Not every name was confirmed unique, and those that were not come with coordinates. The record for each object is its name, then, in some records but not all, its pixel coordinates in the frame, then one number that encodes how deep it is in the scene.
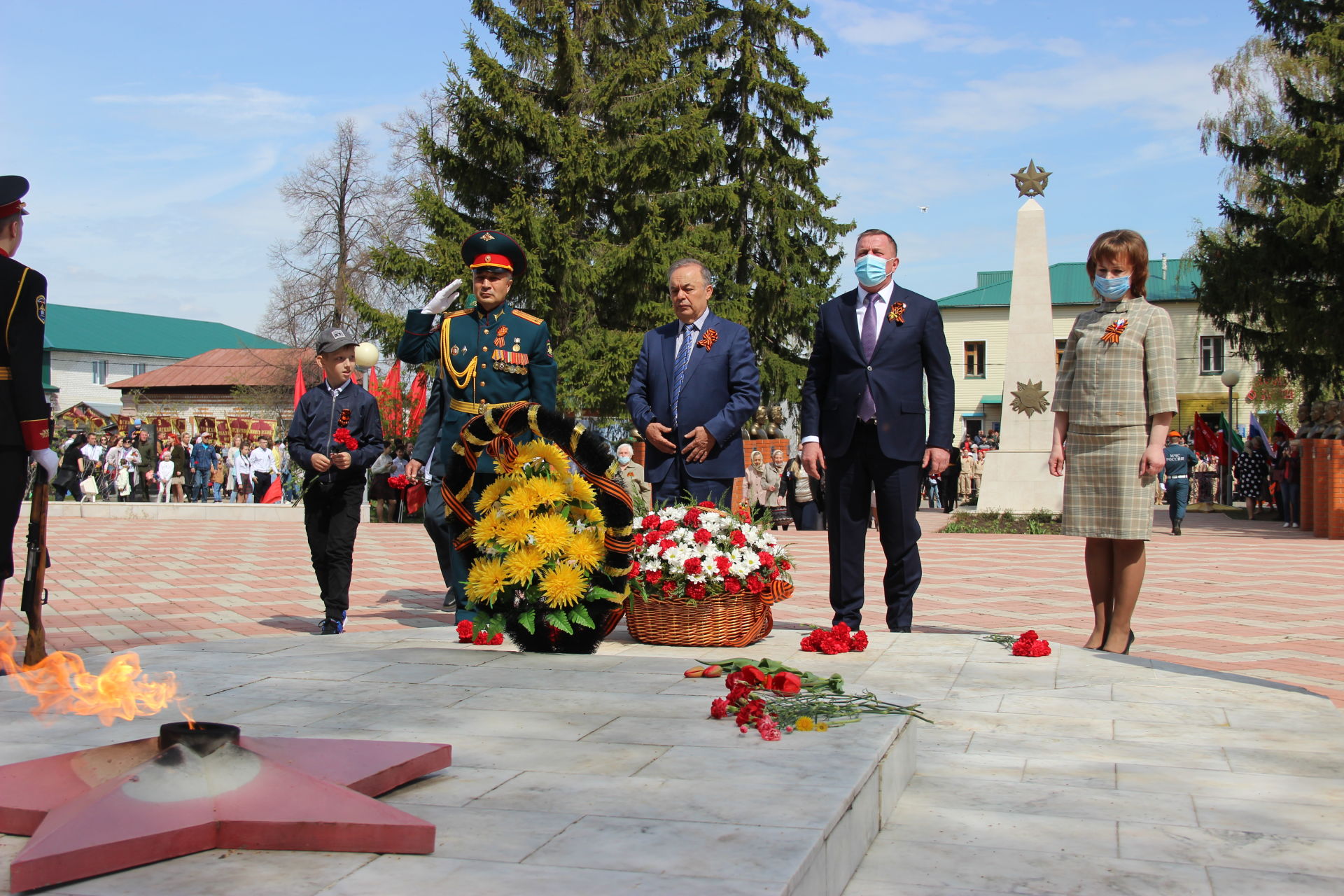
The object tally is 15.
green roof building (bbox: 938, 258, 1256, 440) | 56.78
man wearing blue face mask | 5.84
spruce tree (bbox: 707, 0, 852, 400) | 32.62
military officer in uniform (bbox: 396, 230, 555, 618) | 5.93
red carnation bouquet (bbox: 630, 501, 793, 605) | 5.28
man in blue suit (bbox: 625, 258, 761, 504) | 5.97
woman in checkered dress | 5.46
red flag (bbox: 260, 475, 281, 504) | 24.38
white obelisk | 20.78
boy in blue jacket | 6.96
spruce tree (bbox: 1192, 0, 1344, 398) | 22.89
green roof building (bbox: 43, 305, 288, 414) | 76.94
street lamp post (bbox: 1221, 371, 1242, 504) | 27.08
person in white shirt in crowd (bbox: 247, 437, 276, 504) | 25.84
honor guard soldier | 4.27
